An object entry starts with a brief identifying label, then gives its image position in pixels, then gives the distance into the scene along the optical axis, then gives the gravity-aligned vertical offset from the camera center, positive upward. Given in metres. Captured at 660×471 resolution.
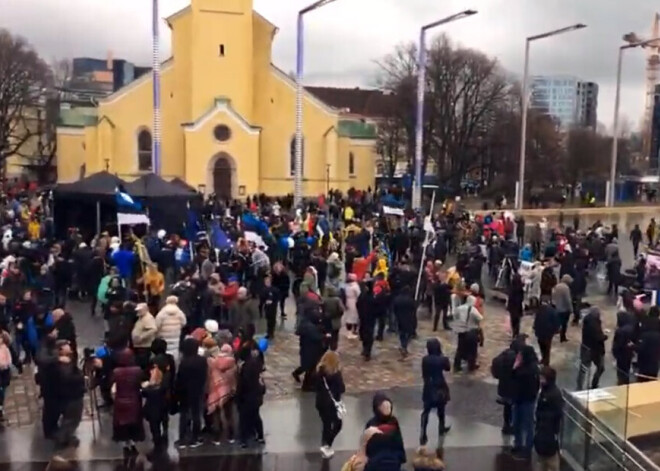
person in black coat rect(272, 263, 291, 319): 17.61 -2.38
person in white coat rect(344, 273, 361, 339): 16.25 -2.65
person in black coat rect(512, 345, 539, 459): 10.61 -2.83
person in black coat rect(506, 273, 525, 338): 16.55 -2.59
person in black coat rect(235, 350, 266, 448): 10.48 -2.87
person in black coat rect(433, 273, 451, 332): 17.28 -2.61
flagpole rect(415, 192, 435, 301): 19.33 -2.40
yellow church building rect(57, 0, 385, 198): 45.75 +2.33
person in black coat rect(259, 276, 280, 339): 16.36 -2.66
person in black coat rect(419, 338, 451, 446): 10.79 -2.79
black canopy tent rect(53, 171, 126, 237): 23.25 -1.12
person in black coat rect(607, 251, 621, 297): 22.62 -2.70
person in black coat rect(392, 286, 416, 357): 15.02 -2.60
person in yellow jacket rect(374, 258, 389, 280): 18.17 -2.20
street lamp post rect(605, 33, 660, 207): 42.17 +3.28
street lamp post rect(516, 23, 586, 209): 37.04 +3.97
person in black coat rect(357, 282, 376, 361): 15.16 -2.70
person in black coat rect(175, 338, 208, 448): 10.41 -2.82
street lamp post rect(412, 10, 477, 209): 34.41 +2.38
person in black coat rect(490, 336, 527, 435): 10.70 -2.52
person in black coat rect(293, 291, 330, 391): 12.78 -2.61
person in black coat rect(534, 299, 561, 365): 14.48 -2.66
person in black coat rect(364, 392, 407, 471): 7.70 -2.41
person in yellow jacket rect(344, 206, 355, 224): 30.83 -1.76
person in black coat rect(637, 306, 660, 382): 12.93 -2.72
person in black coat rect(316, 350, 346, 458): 10.18 -2.68
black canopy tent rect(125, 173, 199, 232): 23.89 -1.05
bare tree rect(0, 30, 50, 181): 57.00 +5.06
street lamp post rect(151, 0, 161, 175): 32.12 +3.26
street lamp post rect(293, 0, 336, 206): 34.66 +2.90
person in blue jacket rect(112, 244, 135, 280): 18.06 -2.09
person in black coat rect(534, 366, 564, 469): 10.07 -2.91
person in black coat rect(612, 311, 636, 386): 13.45 -2.75
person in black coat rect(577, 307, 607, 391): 13.49 -2.66
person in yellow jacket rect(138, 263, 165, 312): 16.75 -2.39
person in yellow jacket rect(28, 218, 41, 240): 24.50 -2.03
